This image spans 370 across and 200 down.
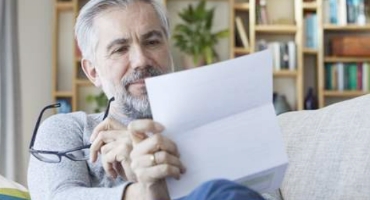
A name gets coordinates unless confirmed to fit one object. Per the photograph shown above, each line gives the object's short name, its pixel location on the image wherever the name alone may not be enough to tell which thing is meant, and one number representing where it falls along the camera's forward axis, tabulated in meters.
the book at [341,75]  3.77
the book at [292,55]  3.77
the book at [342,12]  3.76
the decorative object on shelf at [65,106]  3.64
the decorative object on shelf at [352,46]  3.76
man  0.95
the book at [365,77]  3.74
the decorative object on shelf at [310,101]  3.72
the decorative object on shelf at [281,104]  3.66
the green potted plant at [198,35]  3.61
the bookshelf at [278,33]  3.74
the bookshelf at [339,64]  3.75
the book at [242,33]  3.75
